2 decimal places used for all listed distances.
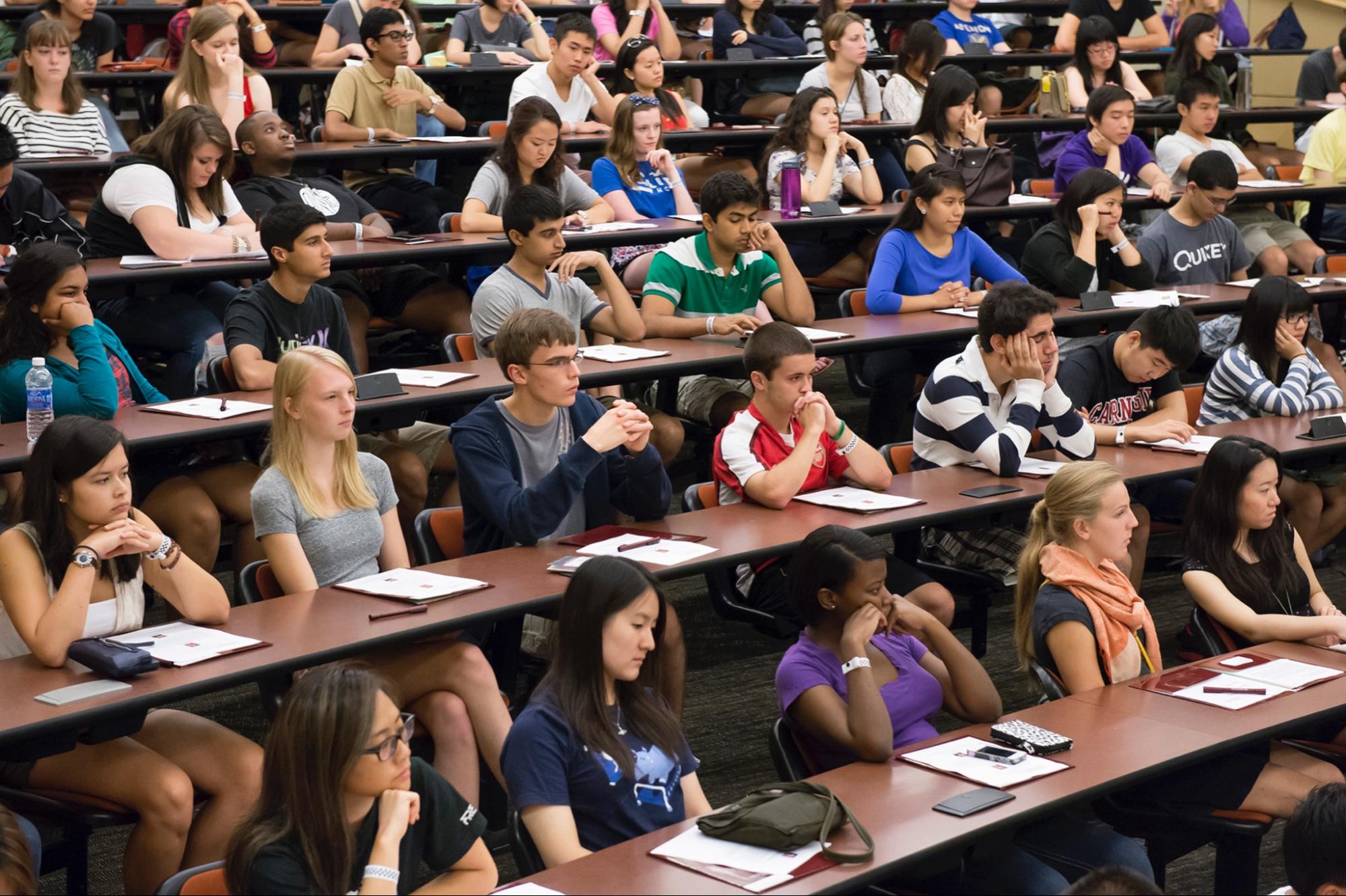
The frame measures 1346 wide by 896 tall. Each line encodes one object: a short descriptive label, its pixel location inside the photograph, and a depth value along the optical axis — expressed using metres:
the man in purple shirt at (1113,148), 7.09
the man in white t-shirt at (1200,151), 7.25
